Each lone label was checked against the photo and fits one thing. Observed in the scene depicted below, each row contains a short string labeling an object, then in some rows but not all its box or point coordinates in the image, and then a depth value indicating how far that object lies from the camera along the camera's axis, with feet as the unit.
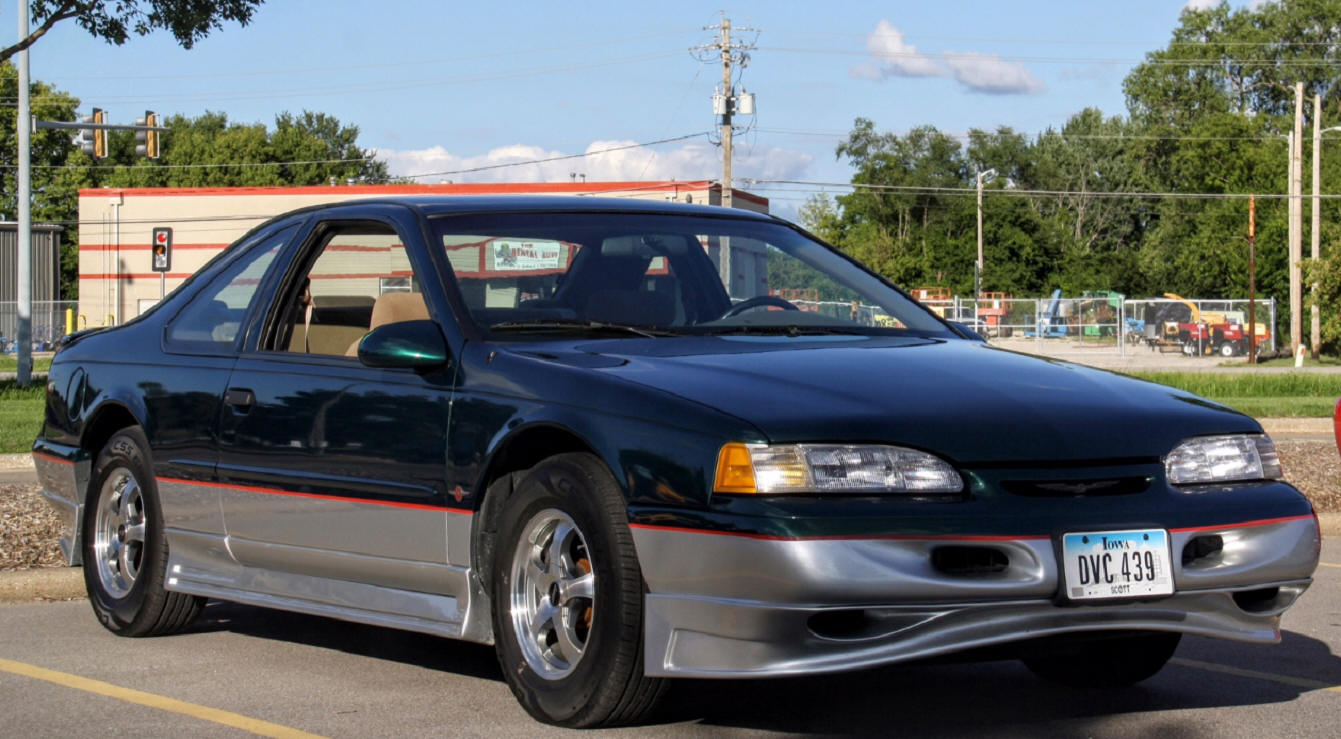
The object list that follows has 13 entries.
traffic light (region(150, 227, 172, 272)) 100.73
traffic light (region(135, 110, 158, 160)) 116.16
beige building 196.34
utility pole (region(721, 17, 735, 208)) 157.32
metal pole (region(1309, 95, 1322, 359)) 161.89
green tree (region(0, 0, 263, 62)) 79.05
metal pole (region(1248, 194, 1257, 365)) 153.58
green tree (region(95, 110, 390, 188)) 339.16
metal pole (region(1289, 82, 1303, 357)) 158.20
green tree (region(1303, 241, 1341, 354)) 153.28
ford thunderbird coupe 13.71
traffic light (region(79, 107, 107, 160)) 116.16
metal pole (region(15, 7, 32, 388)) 100.48
